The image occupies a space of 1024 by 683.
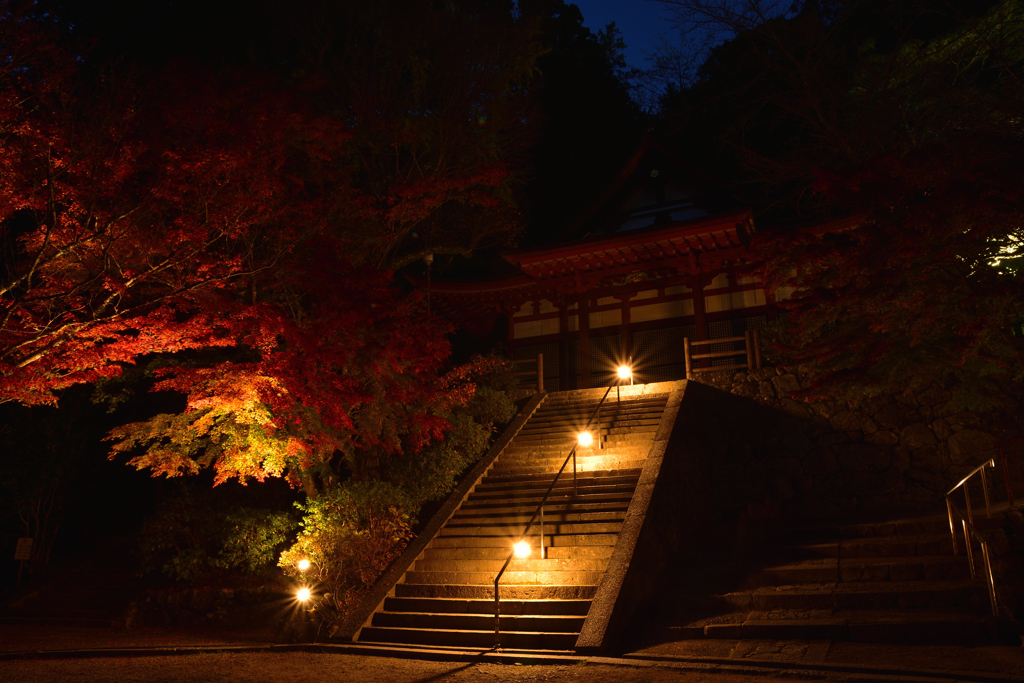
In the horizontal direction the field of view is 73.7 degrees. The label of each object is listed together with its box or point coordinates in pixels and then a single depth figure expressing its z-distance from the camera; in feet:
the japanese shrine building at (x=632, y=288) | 55.36
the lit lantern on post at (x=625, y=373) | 55.00
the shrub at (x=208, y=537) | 38.63
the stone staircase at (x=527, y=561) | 28.19
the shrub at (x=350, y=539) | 33.17
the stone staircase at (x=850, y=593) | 23.75
